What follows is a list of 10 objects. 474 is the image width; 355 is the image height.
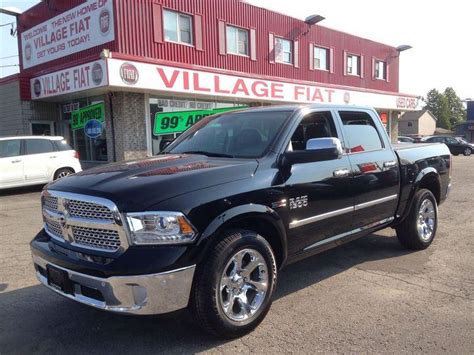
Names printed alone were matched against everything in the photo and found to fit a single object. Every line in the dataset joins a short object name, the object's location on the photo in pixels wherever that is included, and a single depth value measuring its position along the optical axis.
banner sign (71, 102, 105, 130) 16.45
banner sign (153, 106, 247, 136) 16.64
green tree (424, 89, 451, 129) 112.62
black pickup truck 2.97
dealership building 15.48
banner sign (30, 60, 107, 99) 14.01
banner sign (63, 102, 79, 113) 17.94
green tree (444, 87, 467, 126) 119.56
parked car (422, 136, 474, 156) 34.94
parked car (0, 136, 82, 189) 11.98
